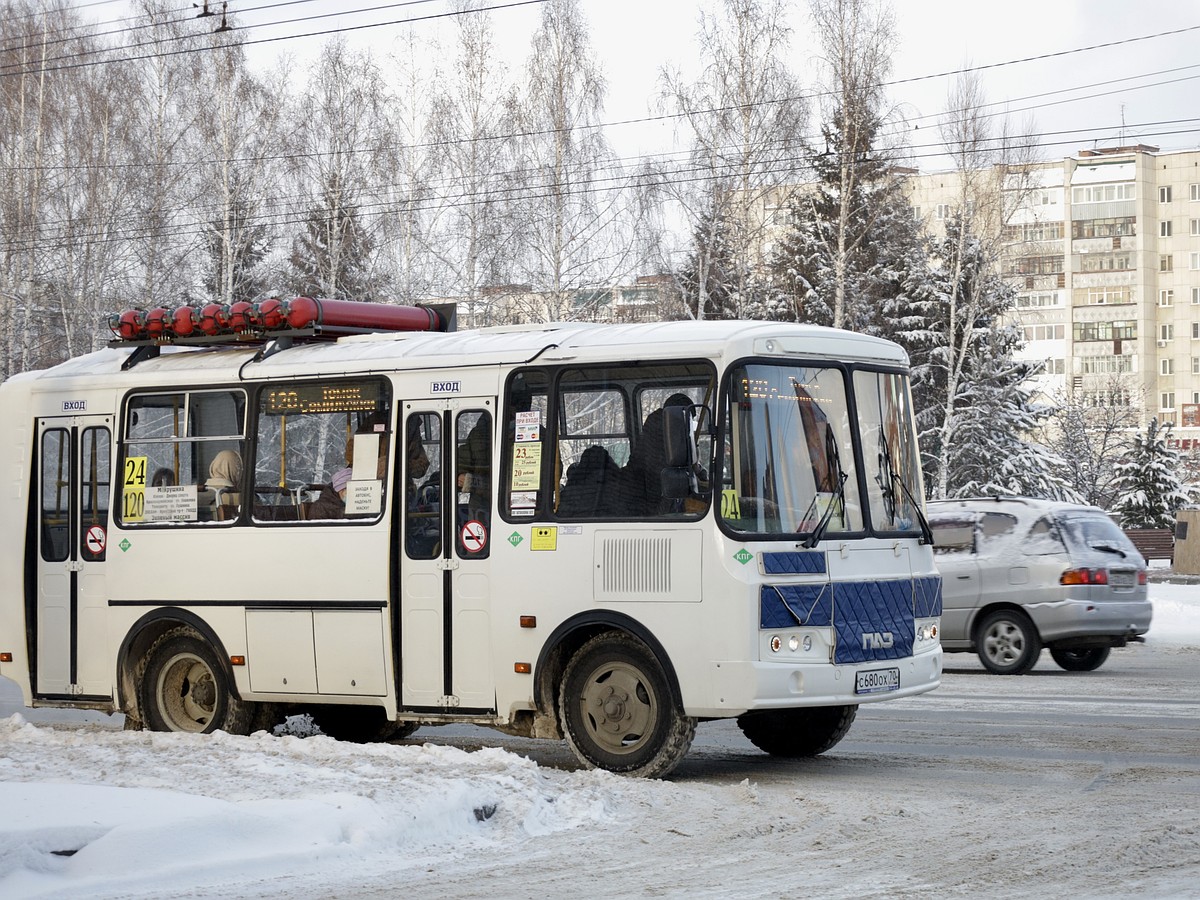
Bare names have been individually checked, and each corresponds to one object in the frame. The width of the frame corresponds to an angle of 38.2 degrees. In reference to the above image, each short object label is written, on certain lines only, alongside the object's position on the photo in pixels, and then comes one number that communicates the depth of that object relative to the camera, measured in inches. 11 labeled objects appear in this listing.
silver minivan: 746.2
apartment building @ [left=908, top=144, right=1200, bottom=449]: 4239.7
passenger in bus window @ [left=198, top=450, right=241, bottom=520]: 509.7
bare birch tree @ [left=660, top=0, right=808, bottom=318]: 1721.2
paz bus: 418.9
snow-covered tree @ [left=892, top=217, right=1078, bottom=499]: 1934.1
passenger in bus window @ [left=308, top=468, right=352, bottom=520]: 483.2
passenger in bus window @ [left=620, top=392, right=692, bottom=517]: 426.0
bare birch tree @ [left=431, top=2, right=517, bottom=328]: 1686.8
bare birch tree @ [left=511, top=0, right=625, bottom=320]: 1674.5
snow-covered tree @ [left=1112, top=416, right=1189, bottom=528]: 2320.4
